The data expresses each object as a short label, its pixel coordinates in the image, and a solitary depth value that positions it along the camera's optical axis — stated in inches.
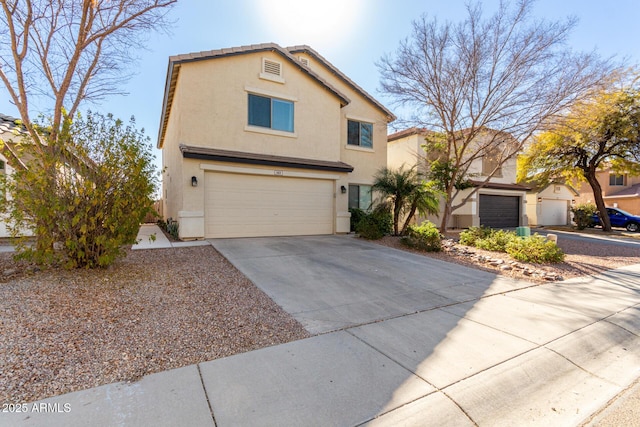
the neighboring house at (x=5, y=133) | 372.6
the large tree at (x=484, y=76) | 417.4
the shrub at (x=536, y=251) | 338.0
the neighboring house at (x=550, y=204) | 945.5
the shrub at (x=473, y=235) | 448.8
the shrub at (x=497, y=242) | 393.1
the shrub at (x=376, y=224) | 461.1
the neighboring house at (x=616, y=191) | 1128.2
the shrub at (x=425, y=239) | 393.7
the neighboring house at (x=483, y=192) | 685.9
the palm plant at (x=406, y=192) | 475.2
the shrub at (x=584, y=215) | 840.9
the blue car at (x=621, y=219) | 837.2
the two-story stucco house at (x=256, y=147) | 417.1
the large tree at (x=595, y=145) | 573.9
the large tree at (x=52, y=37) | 245.4
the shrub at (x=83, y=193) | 203.8
